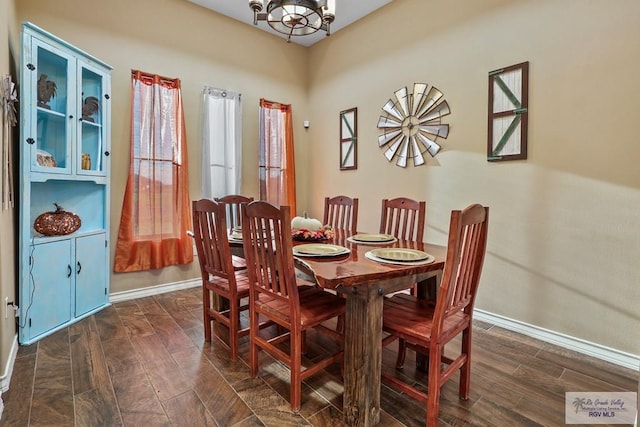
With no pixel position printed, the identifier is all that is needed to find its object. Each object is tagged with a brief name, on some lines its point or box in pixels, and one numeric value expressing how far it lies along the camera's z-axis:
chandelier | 2.09
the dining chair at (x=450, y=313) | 1.35
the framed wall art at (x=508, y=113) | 2.48
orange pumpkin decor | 2.46
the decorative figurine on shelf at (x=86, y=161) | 2.73
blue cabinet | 2.23
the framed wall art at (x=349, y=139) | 3.90
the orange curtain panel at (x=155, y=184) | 3.16
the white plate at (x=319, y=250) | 1.73
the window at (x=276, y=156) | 4.13
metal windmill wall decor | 3.06
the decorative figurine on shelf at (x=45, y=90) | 2.41
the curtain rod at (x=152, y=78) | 3.17
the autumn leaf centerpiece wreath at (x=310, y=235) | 2.18
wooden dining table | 1.41
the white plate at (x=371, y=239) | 2.15
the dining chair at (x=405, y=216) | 2.47
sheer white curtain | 3.65
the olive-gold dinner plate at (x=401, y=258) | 1.57
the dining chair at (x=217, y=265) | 2.04
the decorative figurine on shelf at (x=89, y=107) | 2.76
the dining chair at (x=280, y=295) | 1.56
